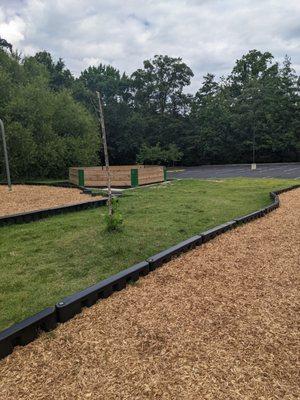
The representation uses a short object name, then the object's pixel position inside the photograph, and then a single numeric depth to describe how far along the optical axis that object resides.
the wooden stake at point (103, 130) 4.67
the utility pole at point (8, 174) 11.42
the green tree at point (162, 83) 36.31
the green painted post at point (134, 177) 13.21
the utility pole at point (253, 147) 33.34
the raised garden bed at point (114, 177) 13.26
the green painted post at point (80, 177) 13.17
